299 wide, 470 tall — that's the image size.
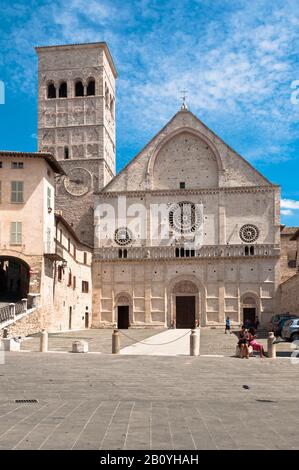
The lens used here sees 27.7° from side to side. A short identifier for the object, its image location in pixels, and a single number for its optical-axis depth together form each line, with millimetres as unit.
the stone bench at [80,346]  24094
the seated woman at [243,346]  22438
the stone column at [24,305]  33431
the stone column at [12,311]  31162
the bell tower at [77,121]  55562
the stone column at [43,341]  24344
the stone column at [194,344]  23234
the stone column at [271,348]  23047
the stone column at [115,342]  23703
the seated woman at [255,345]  23516
